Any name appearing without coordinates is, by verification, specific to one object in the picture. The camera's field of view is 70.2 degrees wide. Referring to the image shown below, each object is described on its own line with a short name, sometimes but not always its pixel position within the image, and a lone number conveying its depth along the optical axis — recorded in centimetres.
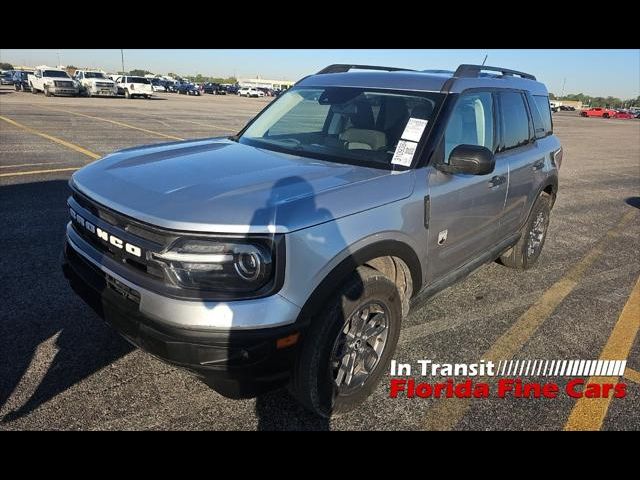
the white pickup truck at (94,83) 3341
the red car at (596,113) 6309
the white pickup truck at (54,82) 3059
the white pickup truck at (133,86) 3512
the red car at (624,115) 6694
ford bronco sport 206
